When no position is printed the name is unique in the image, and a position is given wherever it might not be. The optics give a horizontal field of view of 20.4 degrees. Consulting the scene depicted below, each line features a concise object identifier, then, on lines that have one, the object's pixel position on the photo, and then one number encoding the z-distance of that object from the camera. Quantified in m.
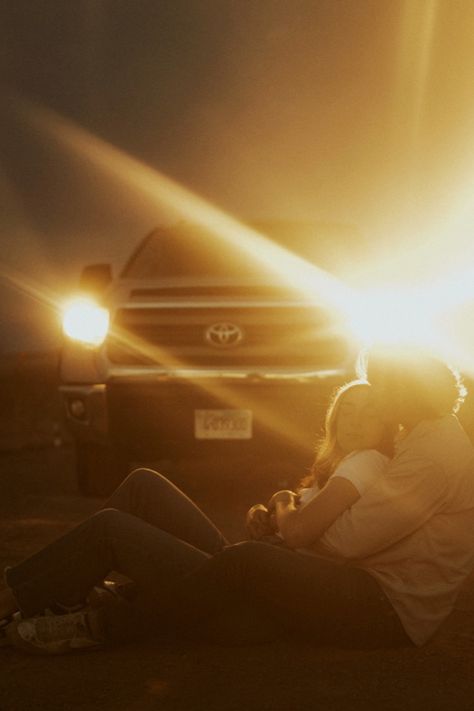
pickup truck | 8.94
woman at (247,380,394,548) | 4.78
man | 4.71
